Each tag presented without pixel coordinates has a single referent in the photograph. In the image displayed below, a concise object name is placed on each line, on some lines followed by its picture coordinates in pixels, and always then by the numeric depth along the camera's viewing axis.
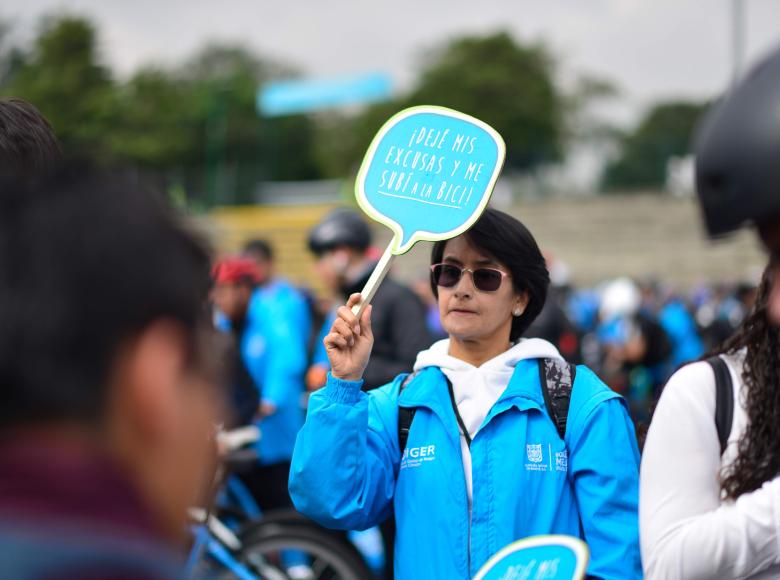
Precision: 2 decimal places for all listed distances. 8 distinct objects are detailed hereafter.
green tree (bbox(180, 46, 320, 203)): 73.31
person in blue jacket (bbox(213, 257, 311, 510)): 6.36
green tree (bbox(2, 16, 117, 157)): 42.94
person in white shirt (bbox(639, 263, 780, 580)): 1.85
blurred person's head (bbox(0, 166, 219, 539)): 0.92
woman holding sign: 2.54
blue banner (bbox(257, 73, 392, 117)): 38.72
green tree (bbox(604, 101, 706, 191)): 35.34
